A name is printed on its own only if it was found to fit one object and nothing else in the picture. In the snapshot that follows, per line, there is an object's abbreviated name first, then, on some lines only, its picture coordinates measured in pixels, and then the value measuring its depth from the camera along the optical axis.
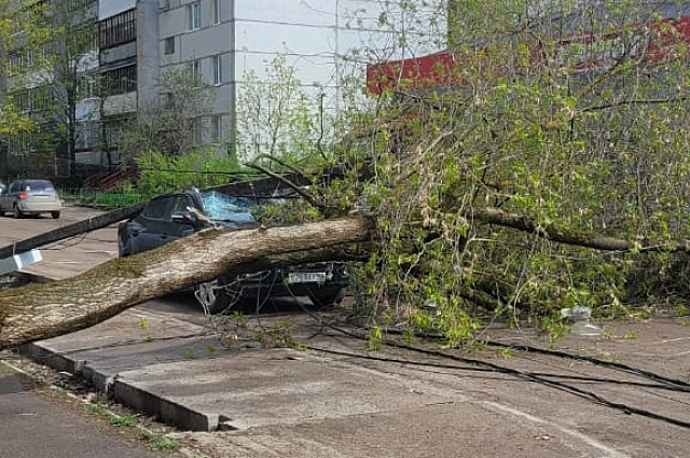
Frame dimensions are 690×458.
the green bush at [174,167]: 31.09
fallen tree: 9.07
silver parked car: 39.88
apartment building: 44.25
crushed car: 12.21
